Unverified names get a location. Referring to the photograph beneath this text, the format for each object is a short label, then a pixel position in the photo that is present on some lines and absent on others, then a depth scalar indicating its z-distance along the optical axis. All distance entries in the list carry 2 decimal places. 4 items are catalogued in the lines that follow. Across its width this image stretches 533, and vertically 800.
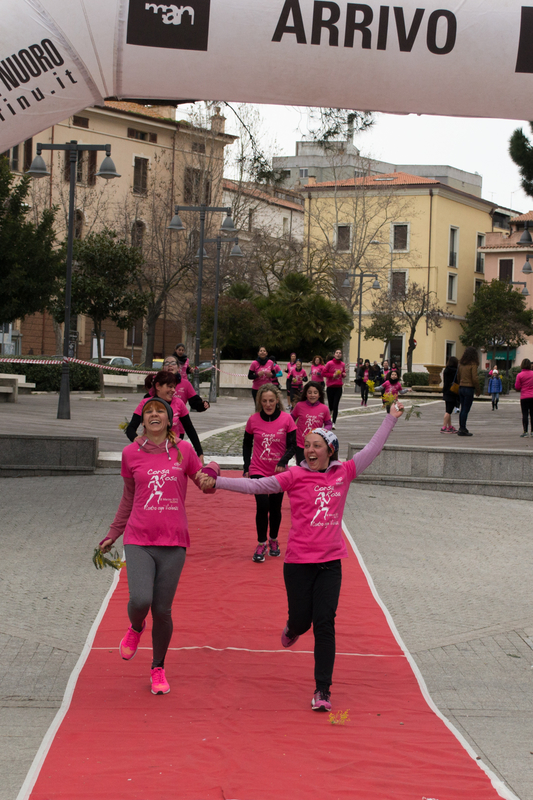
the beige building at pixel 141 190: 47.84
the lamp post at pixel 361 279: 47.61
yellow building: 63.25
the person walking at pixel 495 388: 32.50
